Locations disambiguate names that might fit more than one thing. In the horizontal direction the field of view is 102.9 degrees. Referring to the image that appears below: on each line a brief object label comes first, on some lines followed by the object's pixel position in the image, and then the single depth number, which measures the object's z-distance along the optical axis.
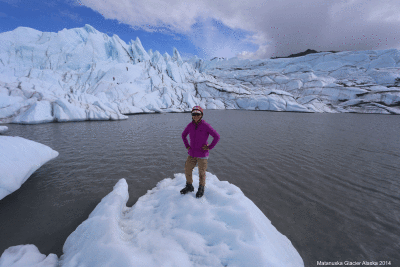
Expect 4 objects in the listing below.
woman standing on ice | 3.78
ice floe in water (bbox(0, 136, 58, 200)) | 4.82
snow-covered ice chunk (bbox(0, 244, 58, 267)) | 2.74
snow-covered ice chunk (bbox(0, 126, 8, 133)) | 14.84
